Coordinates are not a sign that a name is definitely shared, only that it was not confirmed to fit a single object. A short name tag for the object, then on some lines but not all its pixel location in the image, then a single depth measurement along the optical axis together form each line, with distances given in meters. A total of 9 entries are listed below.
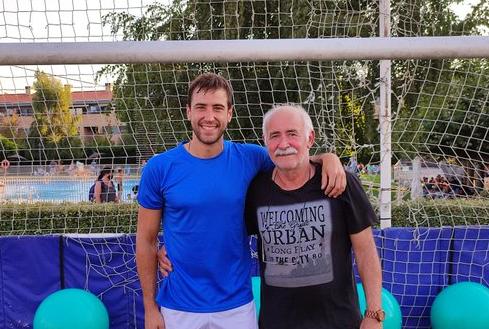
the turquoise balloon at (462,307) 4.06
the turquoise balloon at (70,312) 4.08
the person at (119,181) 6.17
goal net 4.37
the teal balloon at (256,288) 3.95
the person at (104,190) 7.04
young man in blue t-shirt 2.23
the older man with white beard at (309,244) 2.10
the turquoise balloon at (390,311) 4.00
